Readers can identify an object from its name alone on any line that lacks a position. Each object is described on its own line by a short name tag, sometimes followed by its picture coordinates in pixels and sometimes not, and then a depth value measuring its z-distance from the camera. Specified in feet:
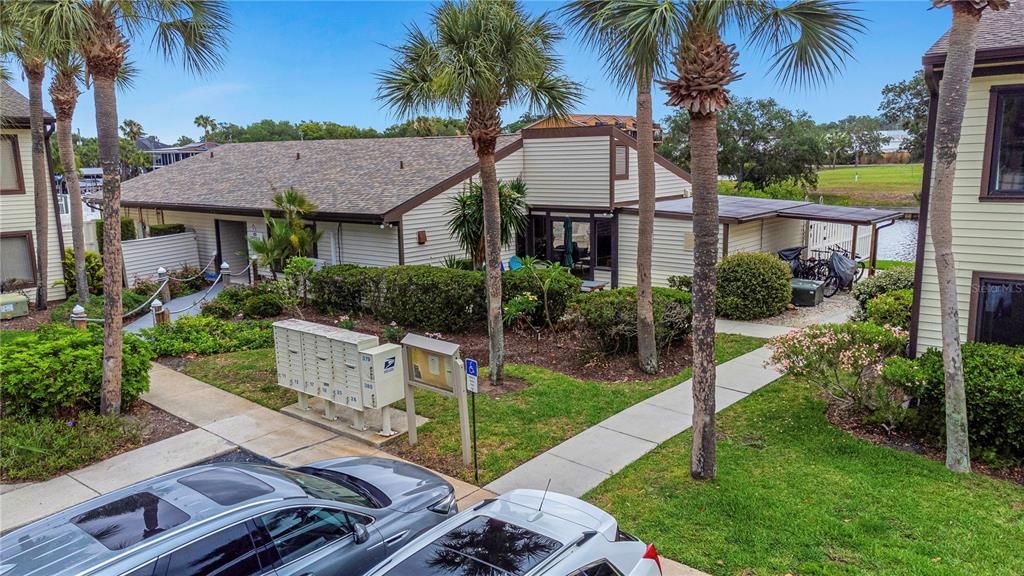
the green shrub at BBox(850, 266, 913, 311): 46.39
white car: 13.79
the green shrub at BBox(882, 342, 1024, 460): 24.71
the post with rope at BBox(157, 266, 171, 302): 58.39
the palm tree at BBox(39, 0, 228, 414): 28.50
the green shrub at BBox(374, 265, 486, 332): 45.27
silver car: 13.55
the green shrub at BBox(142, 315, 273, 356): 43.29
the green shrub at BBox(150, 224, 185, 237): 75.77
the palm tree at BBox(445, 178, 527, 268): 51.65
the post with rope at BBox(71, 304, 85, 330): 40.04
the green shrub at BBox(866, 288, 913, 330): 36.91
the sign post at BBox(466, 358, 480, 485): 24.91
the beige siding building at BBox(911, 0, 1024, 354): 27.22
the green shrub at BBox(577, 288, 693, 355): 38.99
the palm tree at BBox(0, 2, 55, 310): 44.22
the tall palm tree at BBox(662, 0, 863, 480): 22.67
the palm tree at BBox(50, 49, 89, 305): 50.47
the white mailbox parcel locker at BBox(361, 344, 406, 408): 28.32
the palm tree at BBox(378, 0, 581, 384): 31.94
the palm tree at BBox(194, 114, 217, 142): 289.33
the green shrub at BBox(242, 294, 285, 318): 52.80
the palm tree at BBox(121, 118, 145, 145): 234.58
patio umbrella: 64.80
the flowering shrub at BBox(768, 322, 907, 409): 28.84
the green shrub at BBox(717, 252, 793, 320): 50.47
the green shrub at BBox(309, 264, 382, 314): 50.31
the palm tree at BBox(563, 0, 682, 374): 21.81
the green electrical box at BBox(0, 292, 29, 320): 53.83
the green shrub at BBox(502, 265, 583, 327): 44.04
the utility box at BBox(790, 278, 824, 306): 54.90
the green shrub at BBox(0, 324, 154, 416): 28.30
